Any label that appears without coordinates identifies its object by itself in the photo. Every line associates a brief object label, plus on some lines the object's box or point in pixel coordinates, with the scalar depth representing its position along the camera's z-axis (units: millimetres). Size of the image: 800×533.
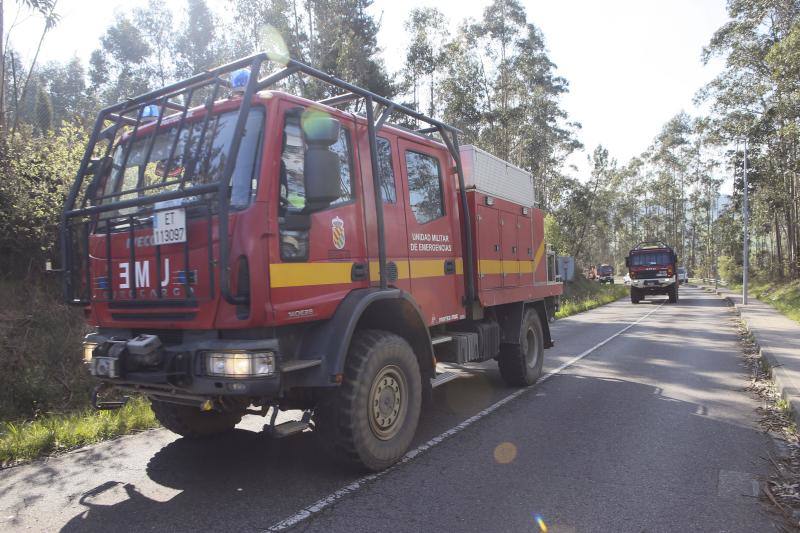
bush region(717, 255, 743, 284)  44634
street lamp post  23875
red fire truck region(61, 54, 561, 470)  3643
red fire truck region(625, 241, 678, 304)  26984
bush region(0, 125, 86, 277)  9672
